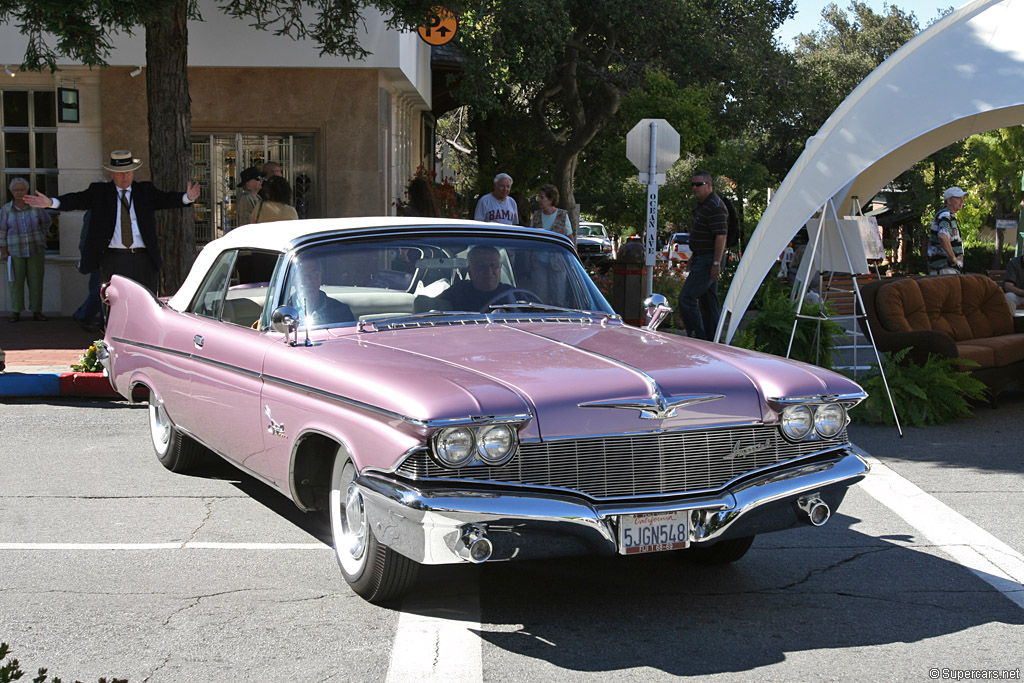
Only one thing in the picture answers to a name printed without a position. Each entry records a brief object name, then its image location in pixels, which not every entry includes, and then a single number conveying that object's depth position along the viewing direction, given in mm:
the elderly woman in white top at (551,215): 13930
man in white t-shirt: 13672
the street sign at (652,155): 13766
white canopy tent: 9984
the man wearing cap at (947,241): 13055
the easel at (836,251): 9977
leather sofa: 10008
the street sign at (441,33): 17359
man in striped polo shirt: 11422
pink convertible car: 4293
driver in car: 5777
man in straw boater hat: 10914
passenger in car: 5488
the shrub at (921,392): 9523
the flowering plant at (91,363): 10742
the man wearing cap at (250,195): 12789
